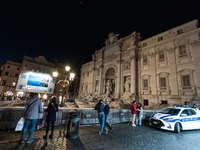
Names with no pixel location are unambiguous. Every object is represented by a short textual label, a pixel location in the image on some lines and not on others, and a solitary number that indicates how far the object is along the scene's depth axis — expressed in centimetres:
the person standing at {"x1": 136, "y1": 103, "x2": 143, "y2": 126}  784
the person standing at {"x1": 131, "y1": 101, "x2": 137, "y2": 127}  756
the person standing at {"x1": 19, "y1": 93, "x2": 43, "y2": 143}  392
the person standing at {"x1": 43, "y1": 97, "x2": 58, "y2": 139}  444
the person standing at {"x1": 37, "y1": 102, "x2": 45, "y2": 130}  481
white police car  622
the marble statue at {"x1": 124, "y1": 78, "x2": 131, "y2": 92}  2073
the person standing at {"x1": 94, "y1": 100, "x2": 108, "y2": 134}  542
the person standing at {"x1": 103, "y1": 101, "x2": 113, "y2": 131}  589
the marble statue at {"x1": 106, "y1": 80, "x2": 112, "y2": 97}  2454
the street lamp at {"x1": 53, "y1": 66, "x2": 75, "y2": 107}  958
